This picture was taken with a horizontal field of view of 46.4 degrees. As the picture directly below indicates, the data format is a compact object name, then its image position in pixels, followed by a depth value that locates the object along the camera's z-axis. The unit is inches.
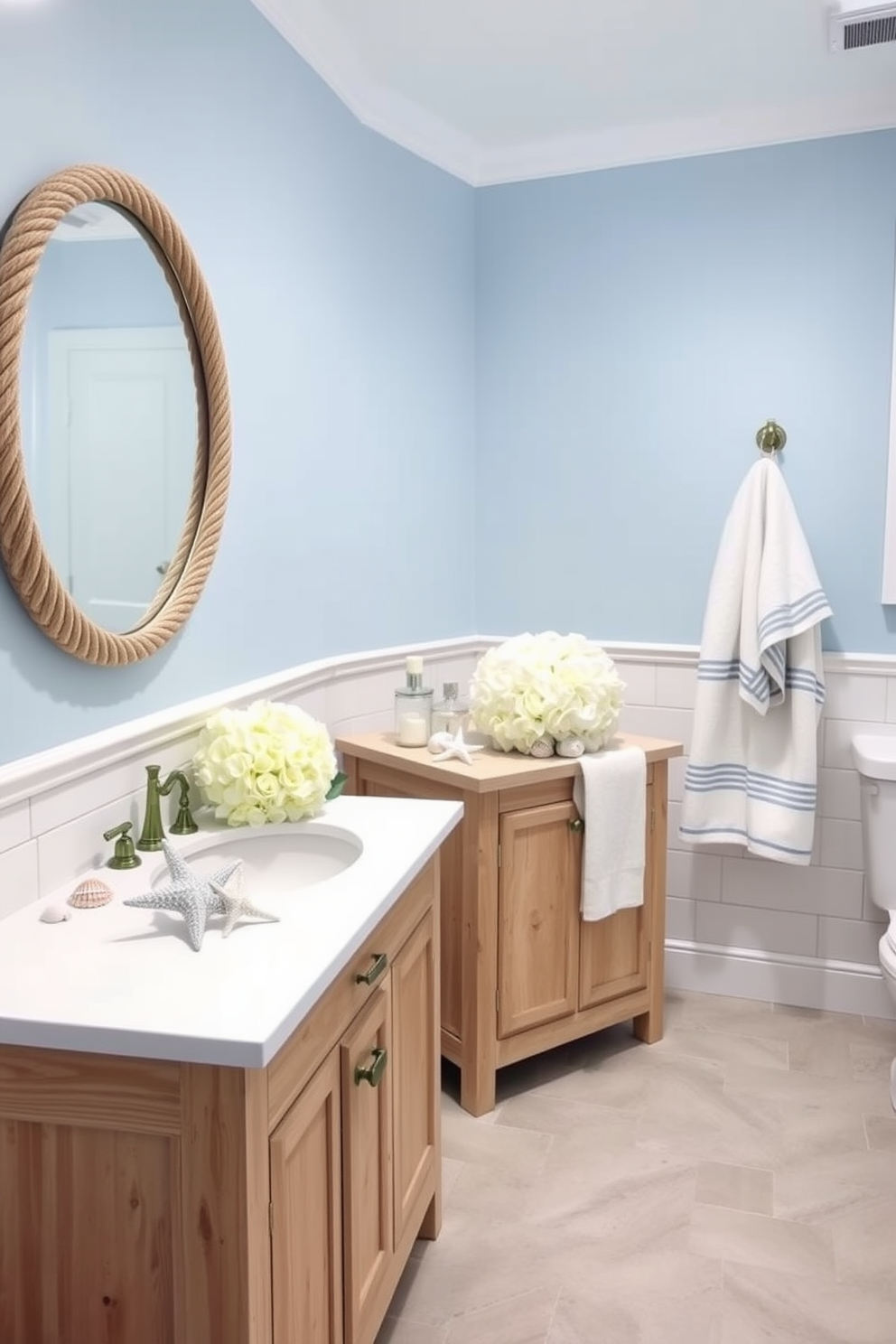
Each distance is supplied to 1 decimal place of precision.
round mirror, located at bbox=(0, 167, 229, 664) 53.8
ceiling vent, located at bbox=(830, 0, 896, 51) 80.7
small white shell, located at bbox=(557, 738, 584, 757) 92.3
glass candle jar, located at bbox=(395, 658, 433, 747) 94.6
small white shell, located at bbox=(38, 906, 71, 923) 51.9
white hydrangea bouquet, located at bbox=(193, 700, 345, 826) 66.9
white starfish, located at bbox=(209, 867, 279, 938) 51.1
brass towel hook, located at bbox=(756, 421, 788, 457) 107.3
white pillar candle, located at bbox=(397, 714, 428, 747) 94.7
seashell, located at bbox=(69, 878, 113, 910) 53.9
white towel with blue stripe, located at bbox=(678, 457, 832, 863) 102.3
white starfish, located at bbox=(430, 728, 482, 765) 90.1
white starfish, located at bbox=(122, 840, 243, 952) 49.4
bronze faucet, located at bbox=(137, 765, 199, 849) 63.4
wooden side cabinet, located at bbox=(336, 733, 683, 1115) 88.9
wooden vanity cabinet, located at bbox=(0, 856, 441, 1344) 42.0
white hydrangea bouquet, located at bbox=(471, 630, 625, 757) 90.7
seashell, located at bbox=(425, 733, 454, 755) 91.4
